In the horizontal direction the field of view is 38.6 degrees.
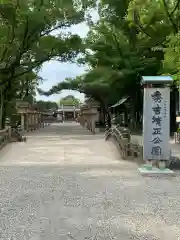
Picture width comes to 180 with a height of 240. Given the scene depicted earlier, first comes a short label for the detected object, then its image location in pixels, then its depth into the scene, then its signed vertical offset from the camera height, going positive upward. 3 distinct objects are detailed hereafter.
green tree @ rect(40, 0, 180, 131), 15.91 +4.35
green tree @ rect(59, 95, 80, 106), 51.62 +3.37
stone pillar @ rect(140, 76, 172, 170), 7.16 -0.12
